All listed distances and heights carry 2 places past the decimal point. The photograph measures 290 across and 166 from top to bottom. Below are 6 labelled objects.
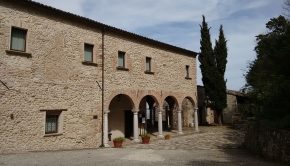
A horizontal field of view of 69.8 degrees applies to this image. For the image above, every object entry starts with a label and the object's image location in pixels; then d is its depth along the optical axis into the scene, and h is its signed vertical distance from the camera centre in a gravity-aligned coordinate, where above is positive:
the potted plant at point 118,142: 11.66 -1.98
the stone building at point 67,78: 9.24 +1.58
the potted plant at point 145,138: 12.79 -1.95
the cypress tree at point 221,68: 20.37 +3.68
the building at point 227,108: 22.45 -0.33
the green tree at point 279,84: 8.36 +0.86
